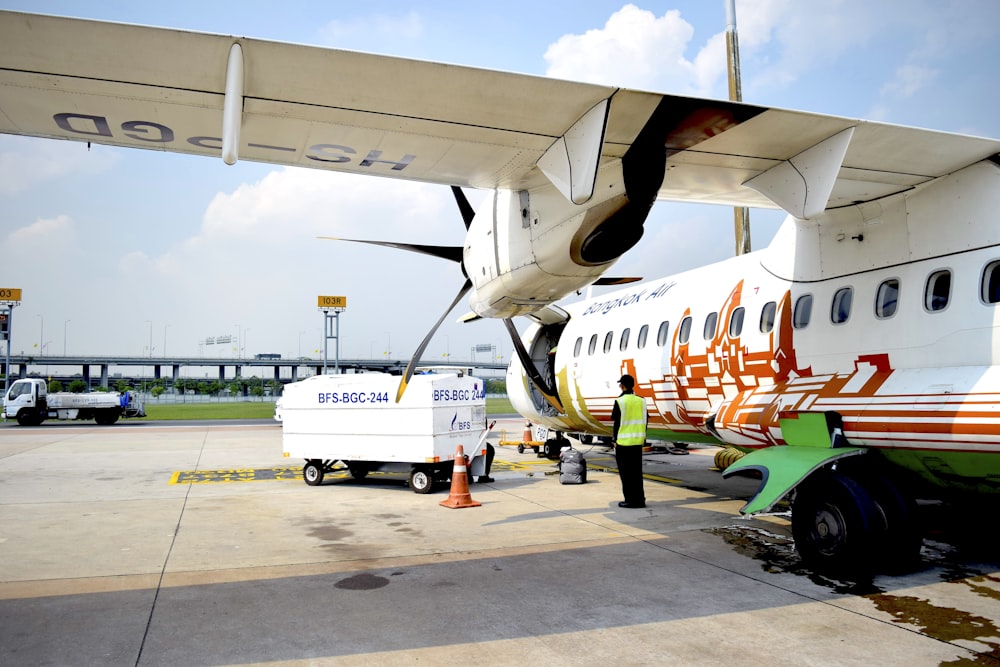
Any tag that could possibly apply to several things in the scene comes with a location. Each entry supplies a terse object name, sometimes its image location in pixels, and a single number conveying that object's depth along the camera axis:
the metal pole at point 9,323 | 48.38
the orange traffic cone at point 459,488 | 10.13
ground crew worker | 9.39
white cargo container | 11.27
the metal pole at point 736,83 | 15.65
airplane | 4.84
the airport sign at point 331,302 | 51.25
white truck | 34.69
